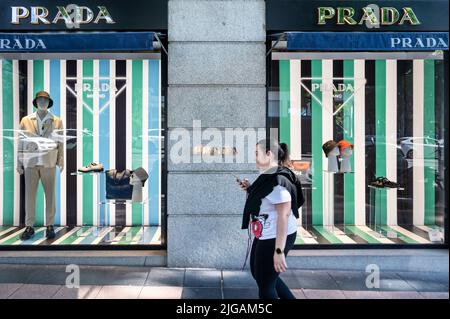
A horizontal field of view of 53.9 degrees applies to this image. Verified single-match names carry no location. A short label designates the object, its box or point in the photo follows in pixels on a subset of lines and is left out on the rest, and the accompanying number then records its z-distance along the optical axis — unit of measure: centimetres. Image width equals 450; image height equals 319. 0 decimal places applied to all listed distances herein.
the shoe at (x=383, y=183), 738
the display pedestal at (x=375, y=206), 757
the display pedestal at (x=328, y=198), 754
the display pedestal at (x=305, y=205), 741
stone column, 614
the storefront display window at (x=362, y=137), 725
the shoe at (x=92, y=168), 739
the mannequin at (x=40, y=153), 719
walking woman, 371
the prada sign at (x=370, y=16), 624
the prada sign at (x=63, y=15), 617
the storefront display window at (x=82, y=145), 722
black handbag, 715
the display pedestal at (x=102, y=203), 723
